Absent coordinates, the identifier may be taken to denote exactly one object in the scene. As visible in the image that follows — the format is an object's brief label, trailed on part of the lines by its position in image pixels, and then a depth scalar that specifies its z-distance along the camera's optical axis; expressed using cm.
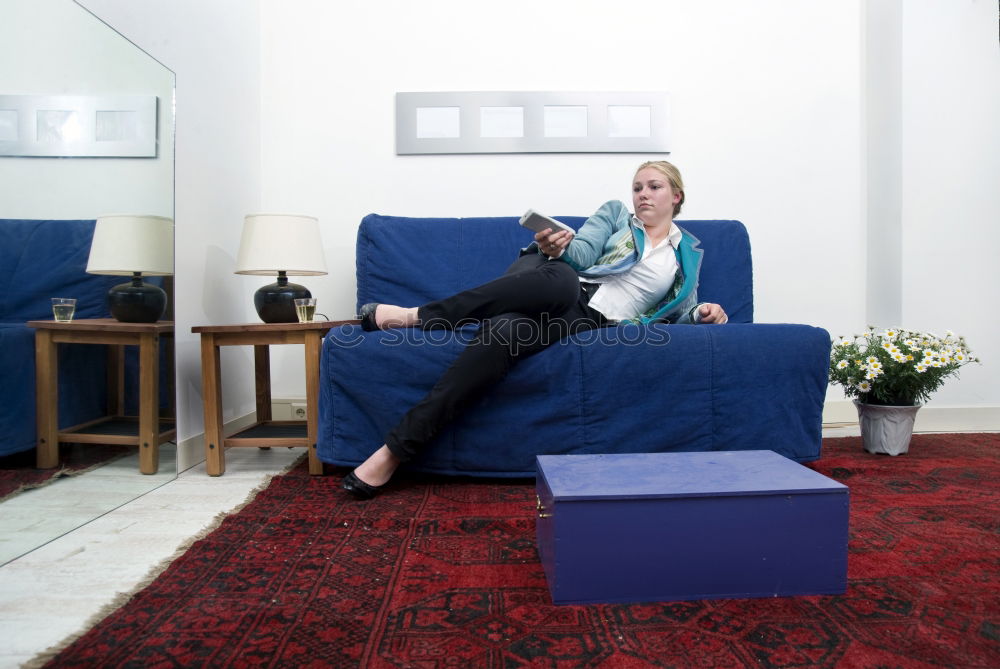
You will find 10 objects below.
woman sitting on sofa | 159
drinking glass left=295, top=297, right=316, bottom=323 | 199
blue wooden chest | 97
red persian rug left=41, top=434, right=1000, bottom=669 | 83
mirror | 118
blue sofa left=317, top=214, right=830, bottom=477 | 170
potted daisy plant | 212
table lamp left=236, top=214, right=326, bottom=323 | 206
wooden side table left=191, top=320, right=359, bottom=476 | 187
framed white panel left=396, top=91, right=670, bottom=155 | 256
